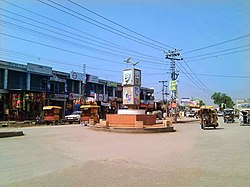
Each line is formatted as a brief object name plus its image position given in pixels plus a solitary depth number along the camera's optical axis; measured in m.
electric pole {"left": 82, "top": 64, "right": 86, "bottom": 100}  38.99
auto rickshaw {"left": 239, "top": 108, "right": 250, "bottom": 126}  27.60
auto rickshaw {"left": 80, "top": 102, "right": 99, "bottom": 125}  25.22
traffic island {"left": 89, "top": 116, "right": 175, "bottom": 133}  16.60
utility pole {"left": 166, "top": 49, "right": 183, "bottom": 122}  35.73
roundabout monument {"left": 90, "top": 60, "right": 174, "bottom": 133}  17.17
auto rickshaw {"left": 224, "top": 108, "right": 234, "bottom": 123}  32.24
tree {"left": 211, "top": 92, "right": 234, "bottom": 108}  96.25
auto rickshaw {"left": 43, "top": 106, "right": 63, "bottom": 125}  25.83
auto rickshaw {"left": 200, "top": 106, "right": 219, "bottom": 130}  21.39
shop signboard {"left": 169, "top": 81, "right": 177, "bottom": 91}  35.68
